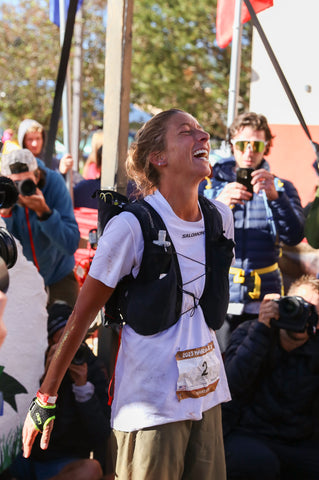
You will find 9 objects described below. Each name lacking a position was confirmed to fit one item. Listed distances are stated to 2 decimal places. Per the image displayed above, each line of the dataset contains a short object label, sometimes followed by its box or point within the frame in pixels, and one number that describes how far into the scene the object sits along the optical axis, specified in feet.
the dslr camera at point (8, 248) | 5.60
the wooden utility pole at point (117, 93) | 9.78
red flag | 18.31
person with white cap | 11.32
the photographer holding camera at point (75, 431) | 9.95
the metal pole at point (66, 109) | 17.78
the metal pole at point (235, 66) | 17.08
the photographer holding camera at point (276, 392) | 10.36
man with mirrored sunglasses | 11.20
